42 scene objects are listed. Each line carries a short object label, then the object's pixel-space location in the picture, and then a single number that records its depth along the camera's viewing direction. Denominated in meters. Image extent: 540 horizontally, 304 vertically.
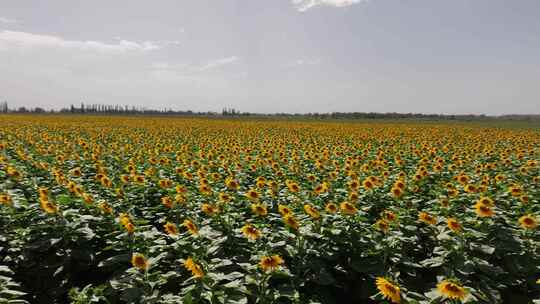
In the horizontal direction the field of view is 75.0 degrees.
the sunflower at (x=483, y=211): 4.65
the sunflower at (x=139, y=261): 3.41
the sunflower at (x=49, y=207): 4.43
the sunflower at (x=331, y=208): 4.80
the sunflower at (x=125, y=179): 6.54
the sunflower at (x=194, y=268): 3.13
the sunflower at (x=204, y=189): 5.70
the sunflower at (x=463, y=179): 7.08
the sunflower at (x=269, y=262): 3.29
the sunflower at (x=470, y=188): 6.00
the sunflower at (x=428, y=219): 4.61
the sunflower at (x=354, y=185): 6.34
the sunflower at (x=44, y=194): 4.84
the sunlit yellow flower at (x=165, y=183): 6.22
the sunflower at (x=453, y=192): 5.97
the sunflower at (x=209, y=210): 4.69
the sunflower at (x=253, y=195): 5.41
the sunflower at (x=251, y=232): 3.89
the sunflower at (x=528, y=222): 4.55
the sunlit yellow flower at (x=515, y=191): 5.97
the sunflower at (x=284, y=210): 4.46
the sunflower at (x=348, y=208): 4.68
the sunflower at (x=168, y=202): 5.26
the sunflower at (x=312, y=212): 4.44
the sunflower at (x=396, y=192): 5.85
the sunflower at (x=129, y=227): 4.09
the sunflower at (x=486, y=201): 4.82
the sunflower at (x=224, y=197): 5.30
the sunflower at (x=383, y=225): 4.30
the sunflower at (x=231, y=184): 6.18
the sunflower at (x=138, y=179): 6.66
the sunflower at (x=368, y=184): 6.27
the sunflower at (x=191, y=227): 4.02
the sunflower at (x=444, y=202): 5.38
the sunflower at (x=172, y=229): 4.10
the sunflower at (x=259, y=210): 4.80
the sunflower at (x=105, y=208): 4.82
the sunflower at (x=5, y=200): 4.73
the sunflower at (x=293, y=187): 5.91
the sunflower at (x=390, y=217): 4.51
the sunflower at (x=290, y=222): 4.09
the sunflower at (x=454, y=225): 4.20
